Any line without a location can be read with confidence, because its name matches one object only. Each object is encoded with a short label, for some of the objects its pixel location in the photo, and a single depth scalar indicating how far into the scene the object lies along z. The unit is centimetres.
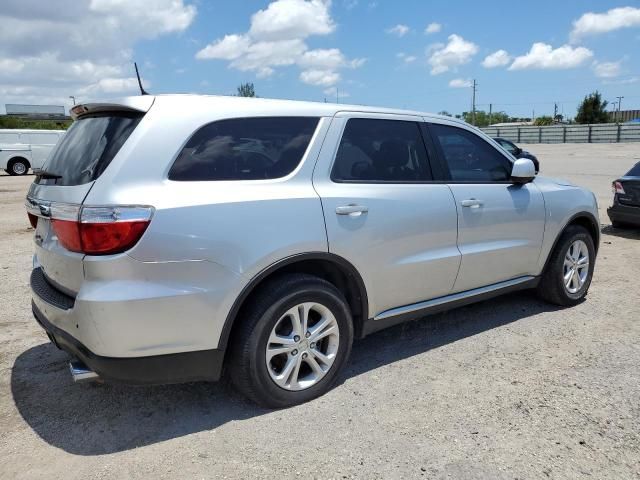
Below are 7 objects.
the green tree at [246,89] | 3912
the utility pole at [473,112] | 7579
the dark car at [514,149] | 1421
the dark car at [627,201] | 814
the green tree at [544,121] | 8779
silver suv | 257
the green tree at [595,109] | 6644
